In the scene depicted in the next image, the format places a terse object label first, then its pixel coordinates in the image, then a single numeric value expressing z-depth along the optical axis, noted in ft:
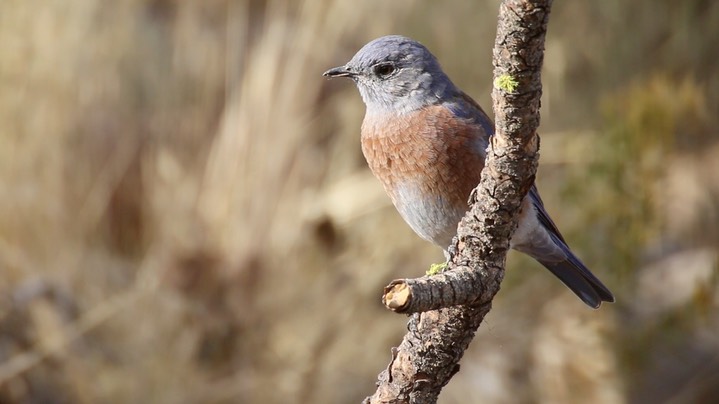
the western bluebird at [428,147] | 11.51
